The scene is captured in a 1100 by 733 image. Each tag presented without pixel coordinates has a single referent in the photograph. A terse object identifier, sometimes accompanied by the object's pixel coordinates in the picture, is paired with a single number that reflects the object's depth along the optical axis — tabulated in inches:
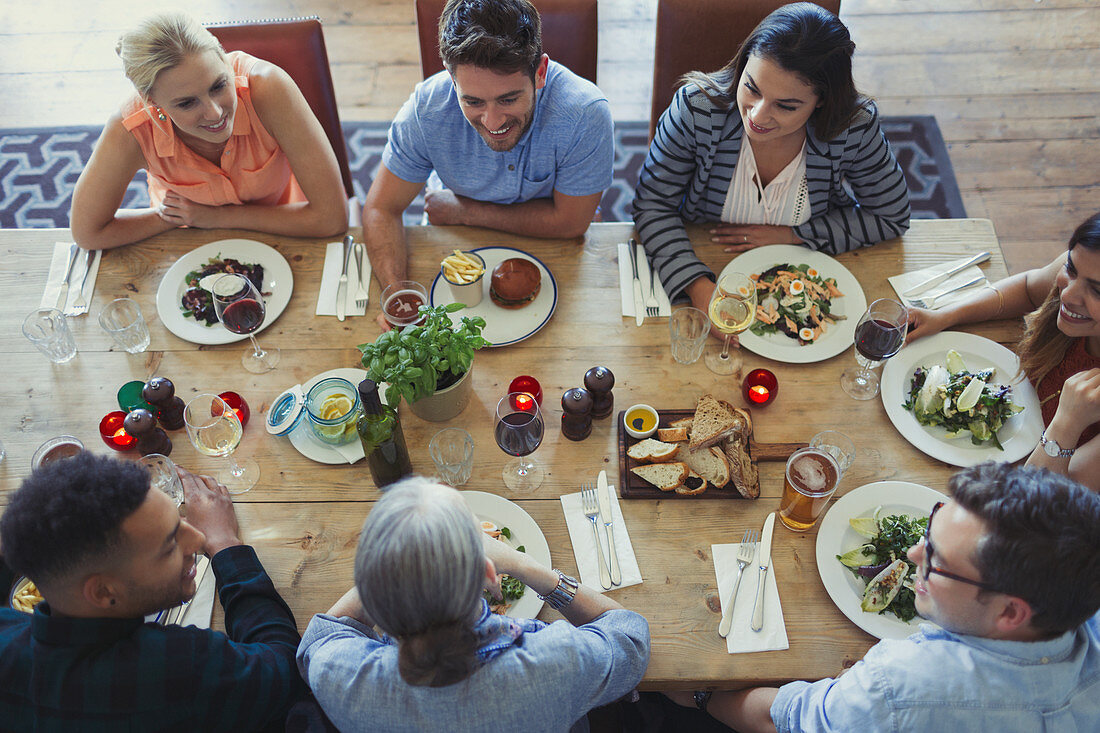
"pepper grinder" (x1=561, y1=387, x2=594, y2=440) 63.9
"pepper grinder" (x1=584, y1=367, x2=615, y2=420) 65.2
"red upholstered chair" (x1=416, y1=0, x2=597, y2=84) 86.5
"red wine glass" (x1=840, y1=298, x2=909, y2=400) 66.6
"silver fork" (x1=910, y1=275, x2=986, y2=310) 73.5
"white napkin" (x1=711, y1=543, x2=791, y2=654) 56.1
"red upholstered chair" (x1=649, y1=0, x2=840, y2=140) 85.4
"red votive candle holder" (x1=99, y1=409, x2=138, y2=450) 65.8
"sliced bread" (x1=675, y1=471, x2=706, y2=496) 63.2
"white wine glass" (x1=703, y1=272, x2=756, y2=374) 70.7
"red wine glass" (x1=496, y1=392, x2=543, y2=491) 61.8
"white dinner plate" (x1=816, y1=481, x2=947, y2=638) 56.3
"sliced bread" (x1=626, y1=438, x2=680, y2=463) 64.4
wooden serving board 63.3
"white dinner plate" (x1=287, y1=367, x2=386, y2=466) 65.7
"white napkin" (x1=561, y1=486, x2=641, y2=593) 59.3
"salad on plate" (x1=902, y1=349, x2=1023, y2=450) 64.7
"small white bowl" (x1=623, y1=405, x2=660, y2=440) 65.9
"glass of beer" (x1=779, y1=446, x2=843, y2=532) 58.5
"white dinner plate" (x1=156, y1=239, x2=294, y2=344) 73.3
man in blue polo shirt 72.1
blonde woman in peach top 74.6
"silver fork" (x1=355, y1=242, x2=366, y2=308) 75.5
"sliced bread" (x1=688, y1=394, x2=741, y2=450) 63.7
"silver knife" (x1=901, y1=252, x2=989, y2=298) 74.4
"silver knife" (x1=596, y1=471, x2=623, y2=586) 58.9
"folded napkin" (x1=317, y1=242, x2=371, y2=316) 75.4
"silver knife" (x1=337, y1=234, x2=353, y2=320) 75.0
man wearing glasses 45.6
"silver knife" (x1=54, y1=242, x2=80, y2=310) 75.3
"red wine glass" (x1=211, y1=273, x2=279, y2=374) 69.2
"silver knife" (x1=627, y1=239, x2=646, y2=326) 74.1
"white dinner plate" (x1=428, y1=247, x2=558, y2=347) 72.8
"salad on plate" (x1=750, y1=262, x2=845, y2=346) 72.6
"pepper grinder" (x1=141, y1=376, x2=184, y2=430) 65.2
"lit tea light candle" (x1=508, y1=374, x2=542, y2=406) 68.6
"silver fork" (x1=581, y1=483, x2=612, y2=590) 61.3
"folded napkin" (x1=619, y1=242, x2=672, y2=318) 74.9
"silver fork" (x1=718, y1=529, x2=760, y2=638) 58.8
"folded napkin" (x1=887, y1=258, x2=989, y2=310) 73.8
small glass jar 64.7
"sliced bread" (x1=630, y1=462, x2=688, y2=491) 63.4
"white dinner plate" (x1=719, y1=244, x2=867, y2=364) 71.1
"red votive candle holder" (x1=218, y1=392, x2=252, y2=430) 68.0
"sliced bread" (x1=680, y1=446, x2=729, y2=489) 63.5
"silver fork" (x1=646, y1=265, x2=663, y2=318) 74.7
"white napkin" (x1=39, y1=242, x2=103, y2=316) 75.5
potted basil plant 59.6
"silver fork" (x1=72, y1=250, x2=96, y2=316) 74.7
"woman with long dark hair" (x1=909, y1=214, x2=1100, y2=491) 60.5
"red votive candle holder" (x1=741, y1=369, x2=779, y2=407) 67.5
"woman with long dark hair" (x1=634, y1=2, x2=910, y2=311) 70.1
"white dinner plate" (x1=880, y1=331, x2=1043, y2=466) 64.1
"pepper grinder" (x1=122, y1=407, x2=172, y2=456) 63.6
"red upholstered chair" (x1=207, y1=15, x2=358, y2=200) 85.5
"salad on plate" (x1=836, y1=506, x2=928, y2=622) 56.6
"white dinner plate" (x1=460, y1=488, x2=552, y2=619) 60.2
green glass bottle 56.1
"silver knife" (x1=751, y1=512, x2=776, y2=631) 56.7
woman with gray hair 42.2
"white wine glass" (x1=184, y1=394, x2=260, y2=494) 64.1
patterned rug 132.8
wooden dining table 58.1
